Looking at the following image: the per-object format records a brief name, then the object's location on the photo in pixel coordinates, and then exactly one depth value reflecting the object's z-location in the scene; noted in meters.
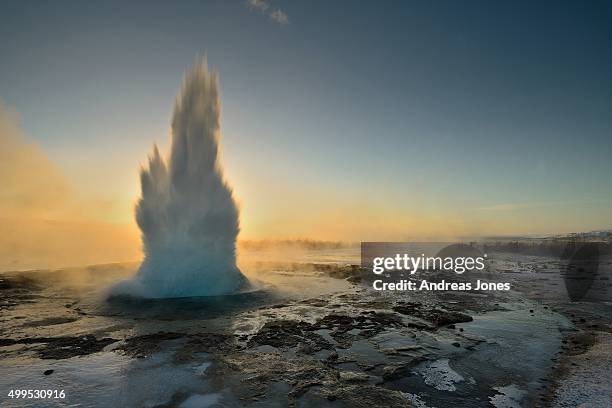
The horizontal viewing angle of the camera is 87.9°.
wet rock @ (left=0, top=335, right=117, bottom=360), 11.59
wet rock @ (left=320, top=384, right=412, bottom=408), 8.29
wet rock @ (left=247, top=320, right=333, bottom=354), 12.80
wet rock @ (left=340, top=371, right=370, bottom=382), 9.76
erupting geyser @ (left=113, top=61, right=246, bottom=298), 24.42
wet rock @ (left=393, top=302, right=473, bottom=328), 17.17
